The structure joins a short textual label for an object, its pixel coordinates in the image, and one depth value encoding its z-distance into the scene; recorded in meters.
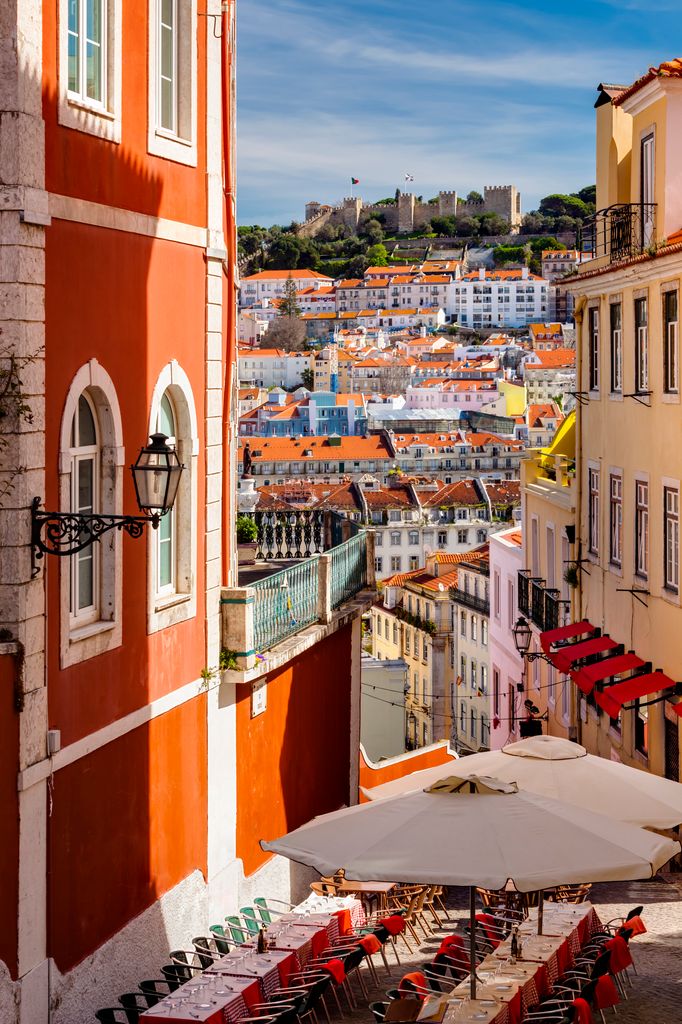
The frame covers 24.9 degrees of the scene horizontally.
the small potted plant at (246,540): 15.19
